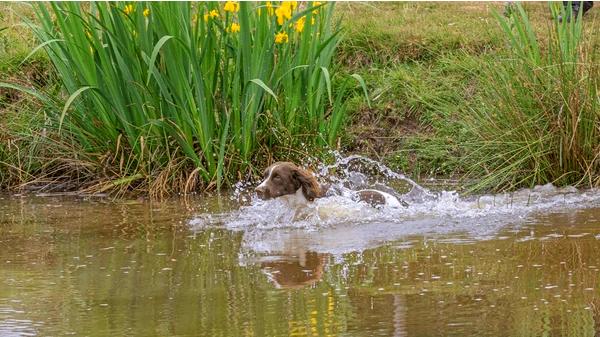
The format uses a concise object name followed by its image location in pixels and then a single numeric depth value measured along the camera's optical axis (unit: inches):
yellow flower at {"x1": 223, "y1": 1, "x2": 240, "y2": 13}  716.0
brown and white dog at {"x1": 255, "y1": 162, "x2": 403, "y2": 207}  641.0
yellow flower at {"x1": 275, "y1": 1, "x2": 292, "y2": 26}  721.6
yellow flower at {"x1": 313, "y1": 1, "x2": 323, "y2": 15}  761.9
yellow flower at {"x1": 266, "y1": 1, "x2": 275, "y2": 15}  738.8
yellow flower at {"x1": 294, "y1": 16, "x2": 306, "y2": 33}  737.0
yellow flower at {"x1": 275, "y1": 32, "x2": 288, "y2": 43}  725.9
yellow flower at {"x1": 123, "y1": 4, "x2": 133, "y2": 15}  730.8
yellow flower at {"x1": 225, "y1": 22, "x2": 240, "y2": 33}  735.7
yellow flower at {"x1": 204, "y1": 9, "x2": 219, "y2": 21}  720.5
